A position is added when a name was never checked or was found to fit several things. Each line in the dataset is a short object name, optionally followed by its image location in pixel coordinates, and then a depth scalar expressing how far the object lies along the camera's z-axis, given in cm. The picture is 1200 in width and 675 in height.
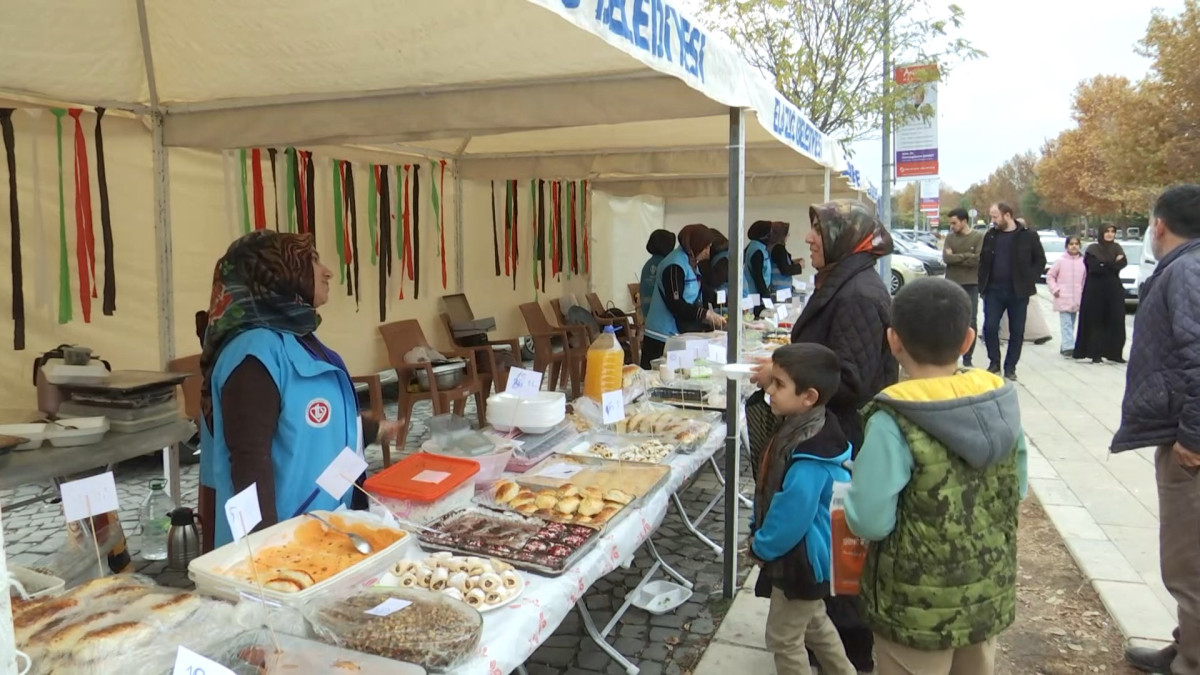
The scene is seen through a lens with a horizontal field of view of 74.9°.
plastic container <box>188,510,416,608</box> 157
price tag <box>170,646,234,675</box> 110
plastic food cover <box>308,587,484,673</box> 141
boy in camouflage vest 175
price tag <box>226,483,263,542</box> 153
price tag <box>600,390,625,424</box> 299
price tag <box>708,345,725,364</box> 434
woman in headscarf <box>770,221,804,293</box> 902
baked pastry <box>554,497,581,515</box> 227
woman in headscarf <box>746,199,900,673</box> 265
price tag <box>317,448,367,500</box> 198
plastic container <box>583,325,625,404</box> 375
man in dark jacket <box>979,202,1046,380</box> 802
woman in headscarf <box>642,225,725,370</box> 571
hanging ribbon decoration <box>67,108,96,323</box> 417
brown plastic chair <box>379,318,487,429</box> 566
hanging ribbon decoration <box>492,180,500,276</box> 804
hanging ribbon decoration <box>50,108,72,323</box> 414
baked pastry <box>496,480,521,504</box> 235
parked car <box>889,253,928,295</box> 1638
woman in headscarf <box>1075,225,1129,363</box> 887
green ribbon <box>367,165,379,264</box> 633
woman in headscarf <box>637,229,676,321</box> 624
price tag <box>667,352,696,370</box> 418
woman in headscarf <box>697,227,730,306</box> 721
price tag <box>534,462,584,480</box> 266
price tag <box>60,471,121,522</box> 167
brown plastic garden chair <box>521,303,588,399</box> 750
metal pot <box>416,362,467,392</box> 575
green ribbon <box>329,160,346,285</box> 599
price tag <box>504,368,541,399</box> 309
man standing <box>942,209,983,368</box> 885
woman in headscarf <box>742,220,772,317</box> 796
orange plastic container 217
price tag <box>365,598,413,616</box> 151
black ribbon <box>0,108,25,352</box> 381
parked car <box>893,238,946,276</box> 1815
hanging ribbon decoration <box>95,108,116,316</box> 423
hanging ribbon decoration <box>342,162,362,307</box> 608
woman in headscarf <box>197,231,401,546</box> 197
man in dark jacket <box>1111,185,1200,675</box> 247
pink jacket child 934
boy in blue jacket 224
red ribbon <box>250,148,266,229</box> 528
